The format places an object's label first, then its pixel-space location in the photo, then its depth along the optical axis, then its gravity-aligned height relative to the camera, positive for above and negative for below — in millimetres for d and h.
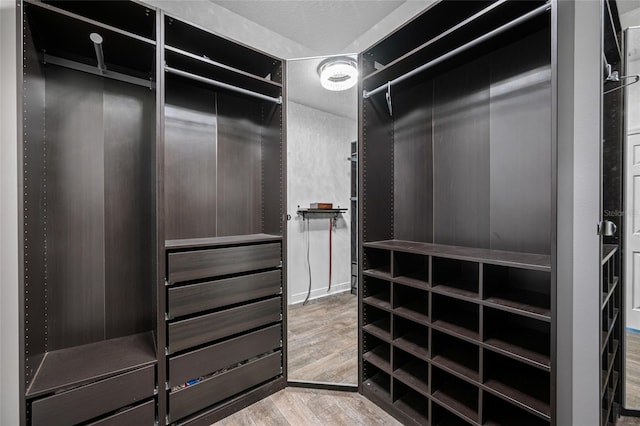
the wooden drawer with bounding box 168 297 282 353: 1642 -710
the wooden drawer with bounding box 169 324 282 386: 1648 -906
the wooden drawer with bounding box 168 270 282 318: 1643 -514
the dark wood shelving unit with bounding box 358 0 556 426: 1367 -20
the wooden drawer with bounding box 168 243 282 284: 1645 -317
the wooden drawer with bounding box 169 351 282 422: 1646 -1102
